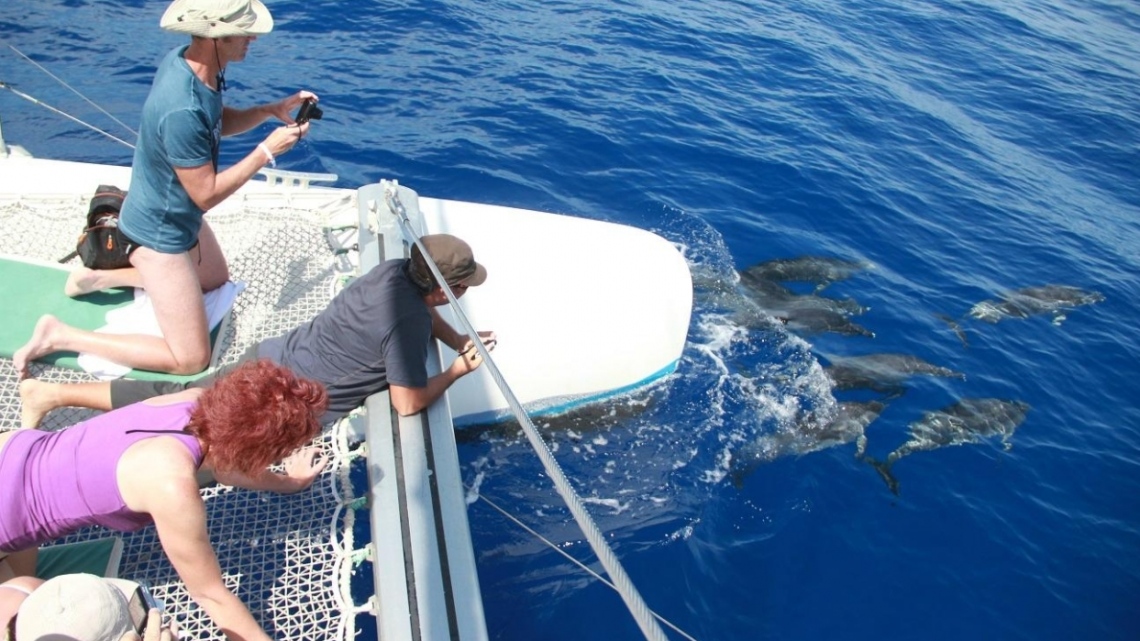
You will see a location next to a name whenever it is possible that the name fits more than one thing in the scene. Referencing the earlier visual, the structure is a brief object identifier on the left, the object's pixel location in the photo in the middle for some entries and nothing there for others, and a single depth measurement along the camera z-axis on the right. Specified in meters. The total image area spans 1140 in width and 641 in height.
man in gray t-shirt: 3.39
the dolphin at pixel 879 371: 7.05
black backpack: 3.86
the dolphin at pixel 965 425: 6.64
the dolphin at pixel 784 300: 7.88
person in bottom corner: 1.95
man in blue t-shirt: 3.15
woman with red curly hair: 2.41
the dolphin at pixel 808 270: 8.37
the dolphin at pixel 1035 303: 8.70
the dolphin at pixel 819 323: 7.66
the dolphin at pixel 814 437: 5.97
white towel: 3.66
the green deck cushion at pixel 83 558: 2.80
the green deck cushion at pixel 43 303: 3.71
